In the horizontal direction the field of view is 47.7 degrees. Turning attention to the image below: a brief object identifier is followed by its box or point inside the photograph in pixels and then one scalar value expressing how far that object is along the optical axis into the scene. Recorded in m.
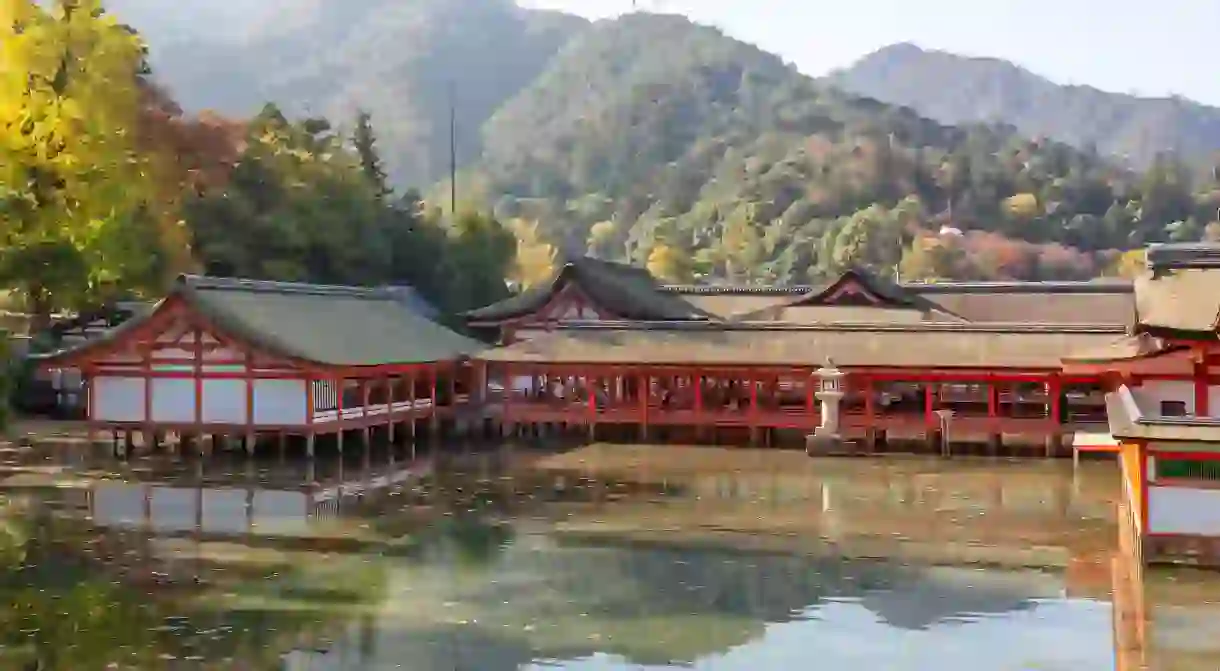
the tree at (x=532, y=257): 84.62
